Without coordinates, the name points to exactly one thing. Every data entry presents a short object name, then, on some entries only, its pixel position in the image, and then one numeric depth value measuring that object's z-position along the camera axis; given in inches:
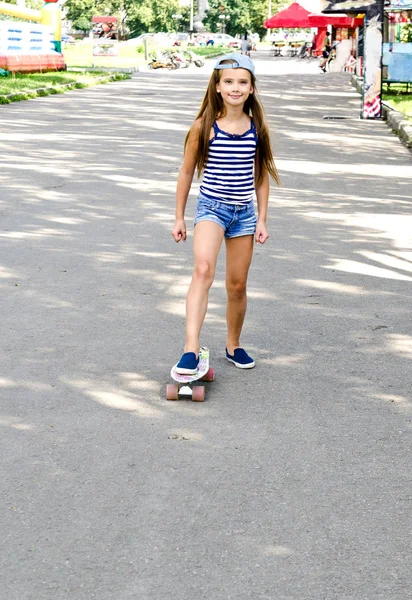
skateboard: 200.5
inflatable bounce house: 1360.7
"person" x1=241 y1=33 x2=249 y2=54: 2422.2
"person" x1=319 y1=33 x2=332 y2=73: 1943.9
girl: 202.8
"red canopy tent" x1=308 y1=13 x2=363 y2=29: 1846.7
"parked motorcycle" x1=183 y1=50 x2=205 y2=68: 2127.2
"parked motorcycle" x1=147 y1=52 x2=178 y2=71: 1974.7
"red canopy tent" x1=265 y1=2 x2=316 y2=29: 2353.6
